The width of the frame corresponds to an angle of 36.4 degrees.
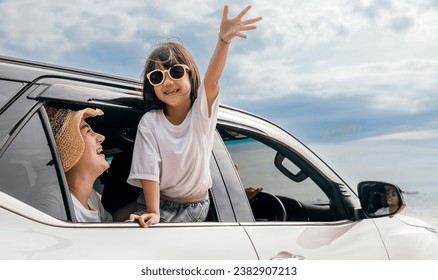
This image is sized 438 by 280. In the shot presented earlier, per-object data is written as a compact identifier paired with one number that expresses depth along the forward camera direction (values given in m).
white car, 2.12
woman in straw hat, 2.59
